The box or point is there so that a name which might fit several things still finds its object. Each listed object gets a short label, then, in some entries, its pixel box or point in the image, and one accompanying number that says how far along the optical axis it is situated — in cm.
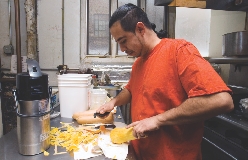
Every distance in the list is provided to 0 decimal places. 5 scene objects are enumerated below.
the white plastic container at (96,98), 182
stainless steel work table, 102
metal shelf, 196
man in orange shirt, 95
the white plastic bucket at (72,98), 164
